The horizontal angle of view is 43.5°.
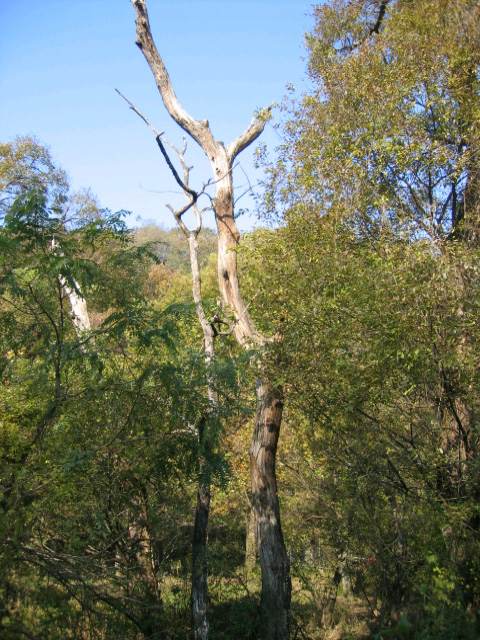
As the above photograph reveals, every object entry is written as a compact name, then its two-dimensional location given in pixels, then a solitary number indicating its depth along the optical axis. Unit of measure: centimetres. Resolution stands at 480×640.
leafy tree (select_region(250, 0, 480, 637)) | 711
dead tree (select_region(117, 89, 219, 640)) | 641
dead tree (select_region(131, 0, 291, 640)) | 791
